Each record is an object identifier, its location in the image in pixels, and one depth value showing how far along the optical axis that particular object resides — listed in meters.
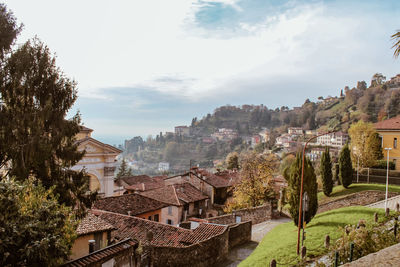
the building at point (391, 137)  32.22
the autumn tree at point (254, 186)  30.80
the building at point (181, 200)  28.98
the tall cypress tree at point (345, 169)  27.56
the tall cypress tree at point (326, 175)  26.98
